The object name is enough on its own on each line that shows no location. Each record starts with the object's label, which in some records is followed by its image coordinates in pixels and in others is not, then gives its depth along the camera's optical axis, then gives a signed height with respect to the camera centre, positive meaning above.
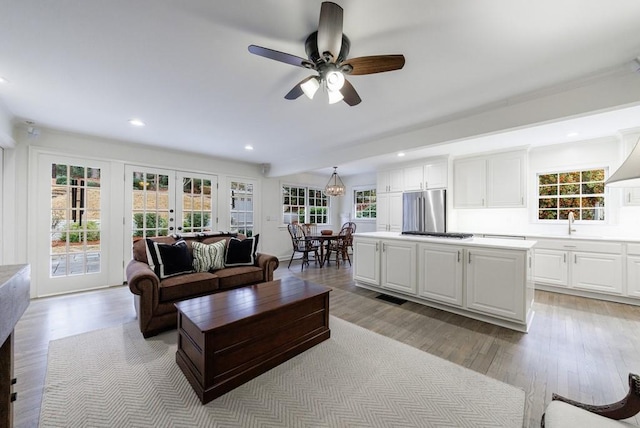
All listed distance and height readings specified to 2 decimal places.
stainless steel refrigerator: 4.71 +0.06
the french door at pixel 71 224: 3.57 -0.17
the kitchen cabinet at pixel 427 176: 4.77 +0.77
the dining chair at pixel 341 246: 5.75 -0.75
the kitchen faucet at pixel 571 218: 4.04 -0.06
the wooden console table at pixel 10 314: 0.96 -0.42
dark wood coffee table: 1.66 -0.91
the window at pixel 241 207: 5.63 +0.14
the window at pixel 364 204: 7.16 +0.29
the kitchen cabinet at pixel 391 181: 5.50 +0.75
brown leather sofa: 2.39 -0.78
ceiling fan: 1.45 +1.01
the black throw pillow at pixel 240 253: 3.45 -0.55
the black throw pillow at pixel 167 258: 2.81 -0.52
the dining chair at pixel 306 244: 5.59 -0.71
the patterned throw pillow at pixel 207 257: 3.18 -0.56
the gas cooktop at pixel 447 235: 3.25 -0.29
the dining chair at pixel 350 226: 5.94 -0.37
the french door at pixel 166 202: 4.30 +0.21
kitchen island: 2.57 -0.72
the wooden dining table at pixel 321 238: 5.51 -0.54
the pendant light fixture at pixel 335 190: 5.72 +0.55
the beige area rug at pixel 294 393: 1.48 -1.21
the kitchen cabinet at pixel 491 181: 4.19 +0.60
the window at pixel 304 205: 6.74 +0.26
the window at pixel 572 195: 3.94 +0.32
